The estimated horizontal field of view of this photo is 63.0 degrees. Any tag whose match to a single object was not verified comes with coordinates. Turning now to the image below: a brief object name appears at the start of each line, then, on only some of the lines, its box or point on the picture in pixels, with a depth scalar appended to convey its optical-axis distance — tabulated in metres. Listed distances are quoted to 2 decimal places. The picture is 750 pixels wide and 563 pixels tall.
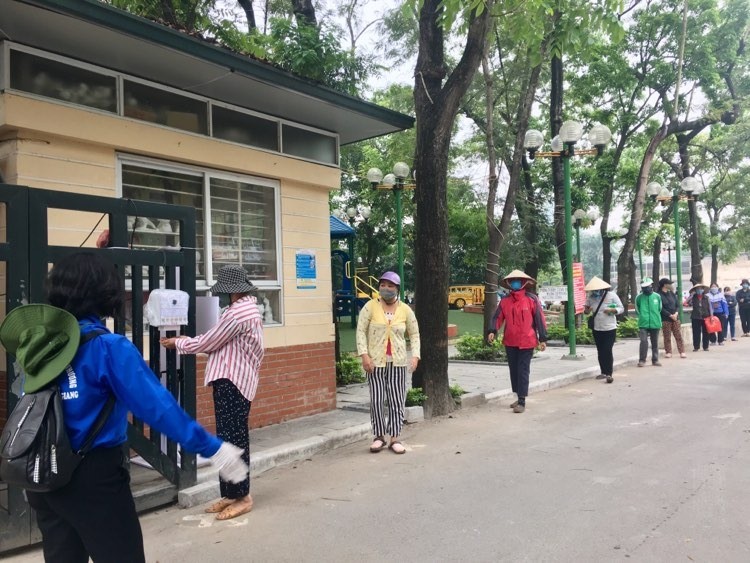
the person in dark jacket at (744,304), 18.77
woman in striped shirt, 4.42
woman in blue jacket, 2.29
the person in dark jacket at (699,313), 15.33
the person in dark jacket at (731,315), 17.80
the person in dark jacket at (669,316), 13.32
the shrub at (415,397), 7.61
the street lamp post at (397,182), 14.14
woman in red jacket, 8.12
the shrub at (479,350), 13.20
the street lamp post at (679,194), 17.87
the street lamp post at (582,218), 20.66
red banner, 13.60
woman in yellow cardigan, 6.07
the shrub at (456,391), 8.33
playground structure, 17.59
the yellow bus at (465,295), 36.75
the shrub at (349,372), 10.05
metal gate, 3.80
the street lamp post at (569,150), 12.59
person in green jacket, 12.34
